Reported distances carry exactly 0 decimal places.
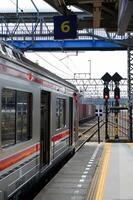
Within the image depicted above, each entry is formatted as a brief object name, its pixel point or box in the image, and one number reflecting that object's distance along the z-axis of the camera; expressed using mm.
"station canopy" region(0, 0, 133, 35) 10683
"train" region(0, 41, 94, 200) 7688
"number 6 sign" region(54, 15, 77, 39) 13785
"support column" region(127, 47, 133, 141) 28062
